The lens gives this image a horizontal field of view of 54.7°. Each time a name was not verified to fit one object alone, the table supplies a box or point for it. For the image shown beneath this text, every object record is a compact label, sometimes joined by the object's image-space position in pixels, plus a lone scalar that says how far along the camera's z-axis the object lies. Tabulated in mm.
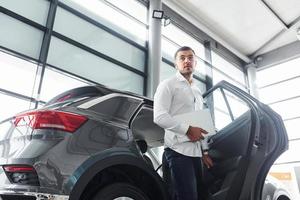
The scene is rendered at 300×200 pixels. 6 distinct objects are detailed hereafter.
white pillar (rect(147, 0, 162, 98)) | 5605
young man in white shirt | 1502
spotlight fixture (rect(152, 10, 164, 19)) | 5988
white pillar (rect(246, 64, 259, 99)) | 9084
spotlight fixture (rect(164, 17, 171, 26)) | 6676
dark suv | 1184
